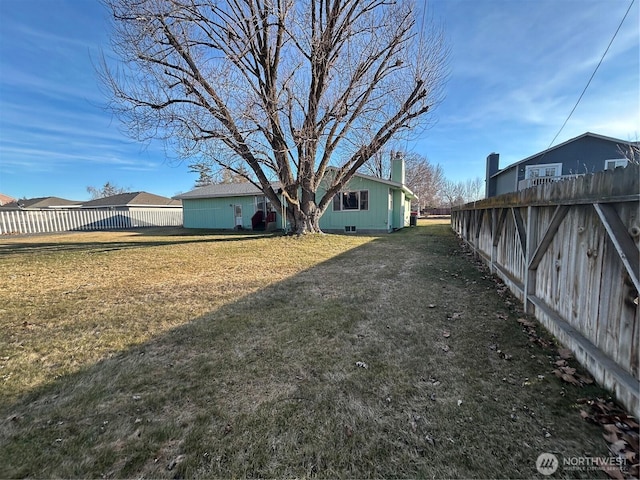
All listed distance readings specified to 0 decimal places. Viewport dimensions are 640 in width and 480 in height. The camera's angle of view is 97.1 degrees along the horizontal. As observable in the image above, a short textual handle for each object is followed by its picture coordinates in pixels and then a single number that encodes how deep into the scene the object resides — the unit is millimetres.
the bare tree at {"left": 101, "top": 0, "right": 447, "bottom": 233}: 9344
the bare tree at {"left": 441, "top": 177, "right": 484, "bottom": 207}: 56553
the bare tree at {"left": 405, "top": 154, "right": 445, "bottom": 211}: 38750
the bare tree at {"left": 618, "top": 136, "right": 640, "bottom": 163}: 13414
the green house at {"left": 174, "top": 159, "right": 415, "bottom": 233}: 15648
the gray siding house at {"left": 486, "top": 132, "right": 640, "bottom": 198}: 14801
